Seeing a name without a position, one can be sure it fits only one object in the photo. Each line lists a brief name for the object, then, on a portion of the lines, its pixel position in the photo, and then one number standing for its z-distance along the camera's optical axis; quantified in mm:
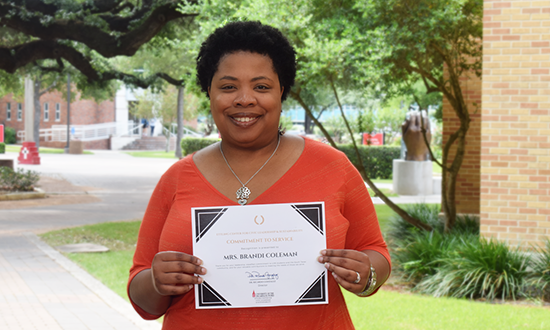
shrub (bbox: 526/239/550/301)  6340
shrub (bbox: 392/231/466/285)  7238
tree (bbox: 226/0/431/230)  7434
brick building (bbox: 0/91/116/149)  47656
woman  1829
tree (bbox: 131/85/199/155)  42812
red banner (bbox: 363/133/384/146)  41147
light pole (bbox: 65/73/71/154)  37412
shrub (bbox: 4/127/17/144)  47062
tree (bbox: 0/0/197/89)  12109
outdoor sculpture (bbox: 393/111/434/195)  18828
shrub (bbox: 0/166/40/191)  16734
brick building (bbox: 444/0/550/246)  6742
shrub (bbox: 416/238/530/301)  6434
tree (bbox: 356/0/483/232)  7348
